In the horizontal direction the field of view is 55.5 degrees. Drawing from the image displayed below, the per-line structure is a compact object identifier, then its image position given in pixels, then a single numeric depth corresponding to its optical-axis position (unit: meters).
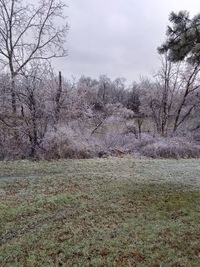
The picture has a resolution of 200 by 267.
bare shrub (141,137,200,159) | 7.88
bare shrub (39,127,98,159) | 7.08
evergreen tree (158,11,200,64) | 3.74
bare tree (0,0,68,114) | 8.58
